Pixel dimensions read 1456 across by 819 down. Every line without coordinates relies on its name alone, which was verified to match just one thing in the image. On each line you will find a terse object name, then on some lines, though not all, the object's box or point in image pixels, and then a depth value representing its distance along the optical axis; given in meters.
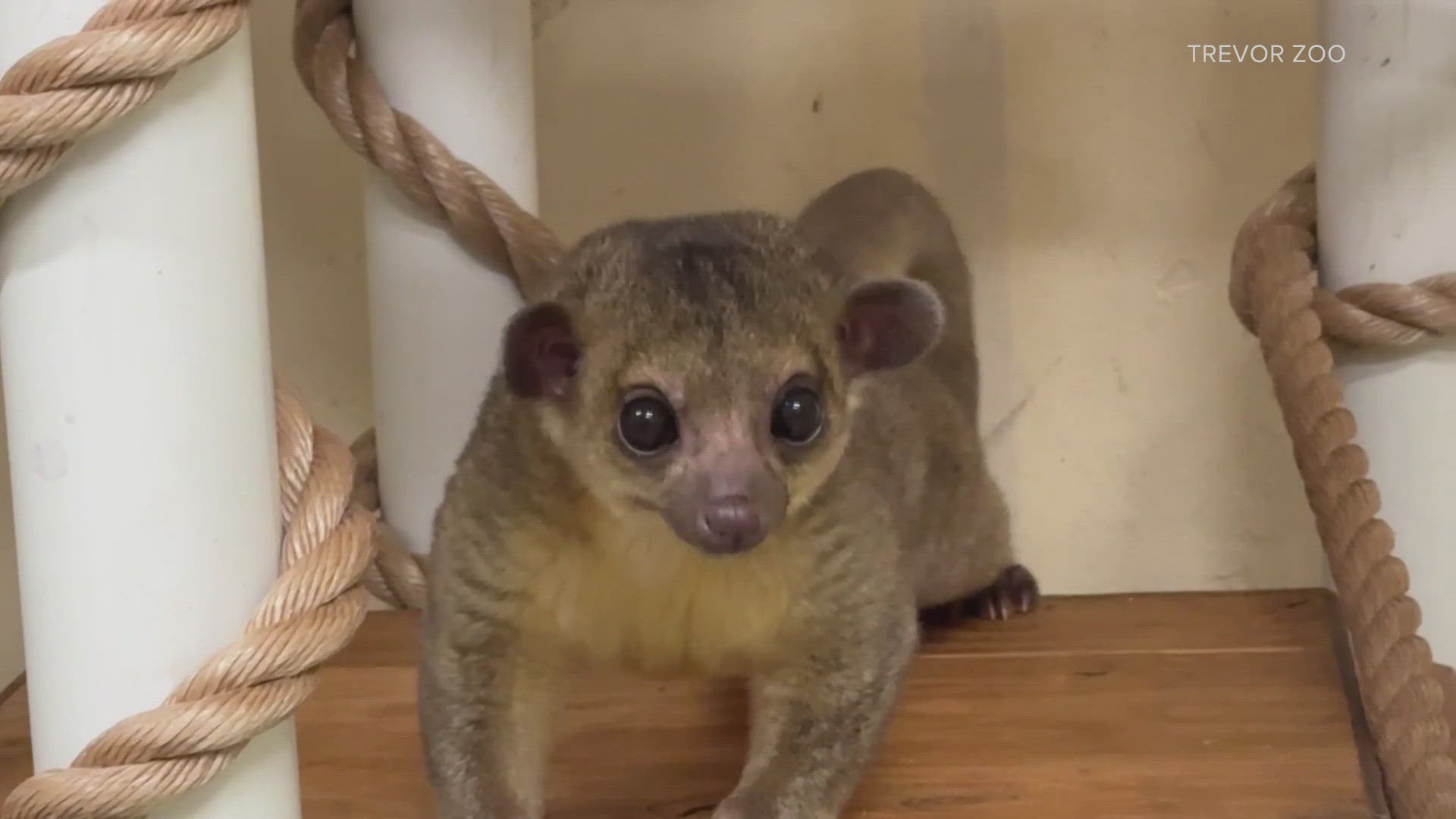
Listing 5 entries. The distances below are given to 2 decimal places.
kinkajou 1.04
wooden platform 1.09
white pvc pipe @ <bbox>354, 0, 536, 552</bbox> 1.19
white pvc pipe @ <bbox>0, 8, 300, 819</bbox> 0.95
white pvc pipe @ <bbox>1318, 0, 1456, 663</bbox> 1.12
